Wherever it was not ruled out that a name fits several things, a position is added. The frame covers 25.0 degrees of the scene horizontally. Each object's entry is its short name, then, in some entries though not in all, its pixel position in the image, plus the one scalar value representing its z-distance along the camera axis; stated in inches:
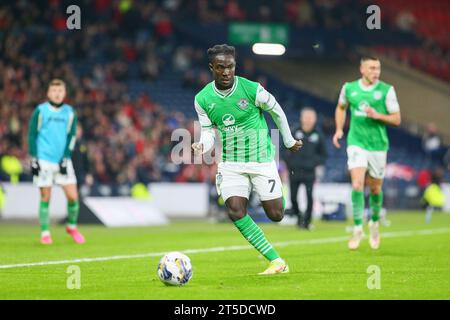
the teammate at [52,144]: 633.6
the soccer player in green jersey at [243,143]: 422.3
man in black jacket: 807.1
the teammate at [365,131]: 570.3
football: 382.0
